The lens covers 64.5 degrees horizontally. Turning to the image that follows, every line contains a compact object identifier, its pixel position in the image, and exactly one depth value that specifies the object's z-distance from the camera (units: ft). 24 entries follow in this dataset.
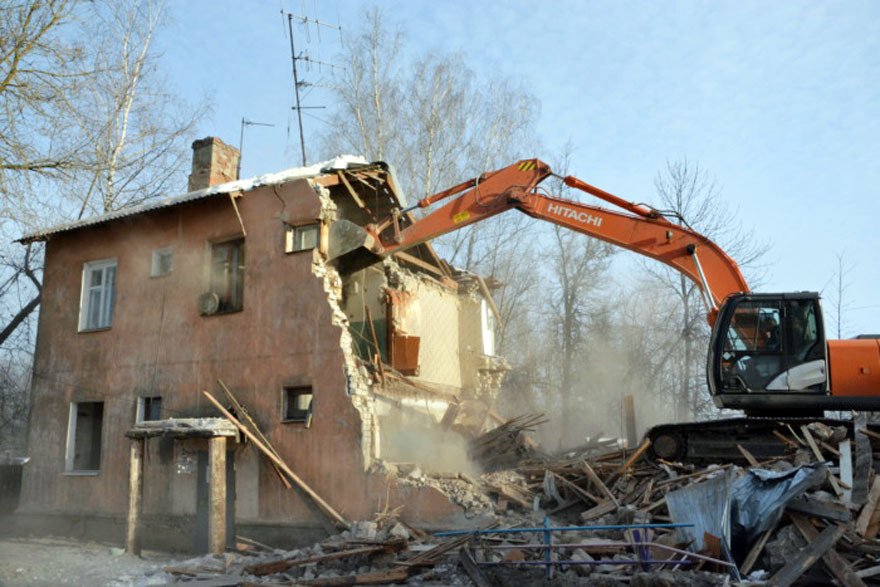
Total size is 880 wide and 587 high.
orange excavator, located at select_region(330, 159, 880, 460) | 32.32
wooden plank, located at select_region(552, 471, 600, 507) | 34.37
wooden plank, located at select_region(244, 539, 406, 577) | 31.40
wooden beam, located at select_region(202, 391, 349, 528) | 38.02
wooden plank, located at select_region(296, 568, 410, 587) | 28.19
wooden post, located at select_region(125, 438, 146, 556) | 40.37
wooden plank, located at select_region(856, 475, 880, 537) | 26.48
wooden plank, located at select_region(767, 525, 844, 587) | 23.53
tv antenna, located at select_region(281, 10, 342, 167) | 71.92
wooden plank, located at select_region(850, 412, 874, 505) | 28.27
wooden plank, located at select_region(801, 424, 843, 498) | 28.38
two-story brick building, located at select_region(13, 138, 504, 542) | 40.22
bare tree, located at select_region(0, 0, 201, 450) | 38.11
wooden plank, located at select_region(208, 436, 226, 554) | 37.89
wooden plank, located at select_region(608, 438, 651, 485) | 35.83
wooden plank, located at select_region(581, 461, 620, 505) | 33.82
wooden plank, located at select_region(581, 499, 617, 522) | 32.60
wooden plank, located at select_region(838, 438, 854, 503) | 29.87
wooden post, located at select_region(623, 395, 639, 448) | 48.77
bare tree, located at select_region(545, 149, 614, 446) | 98.07
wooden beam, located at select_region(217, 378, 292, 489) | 40.40
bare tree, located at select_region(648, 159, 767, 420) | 79.46
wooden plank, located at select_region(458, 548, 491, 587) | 25.97
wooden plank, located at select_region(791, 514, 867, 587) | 23.30
